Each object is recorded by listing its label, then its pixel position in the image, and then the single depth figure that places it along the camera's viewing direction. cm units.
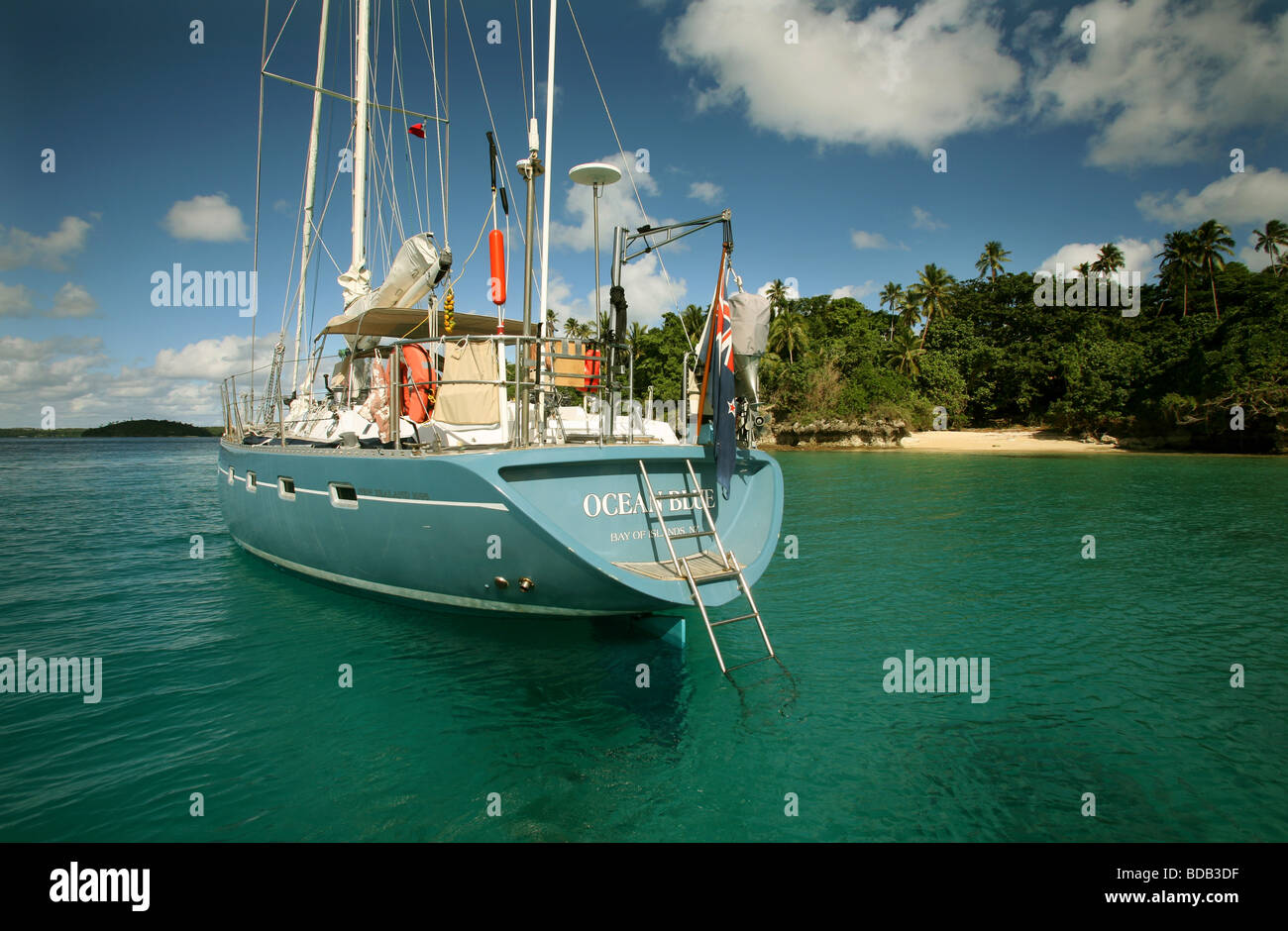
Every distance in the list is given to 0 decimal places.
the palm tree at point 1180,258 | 4847
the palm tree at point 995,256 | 6241
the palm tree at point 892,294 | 6450
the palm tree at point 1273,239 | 4875
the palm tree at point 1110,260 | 5884
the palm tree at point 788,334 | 5866
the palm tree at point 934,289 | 5878
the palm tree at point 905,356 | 5334
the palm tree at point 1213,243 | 4756
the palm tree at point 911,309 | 5959
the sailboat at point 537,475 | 587
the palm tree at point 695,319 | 5662
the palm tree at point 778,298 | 6181
